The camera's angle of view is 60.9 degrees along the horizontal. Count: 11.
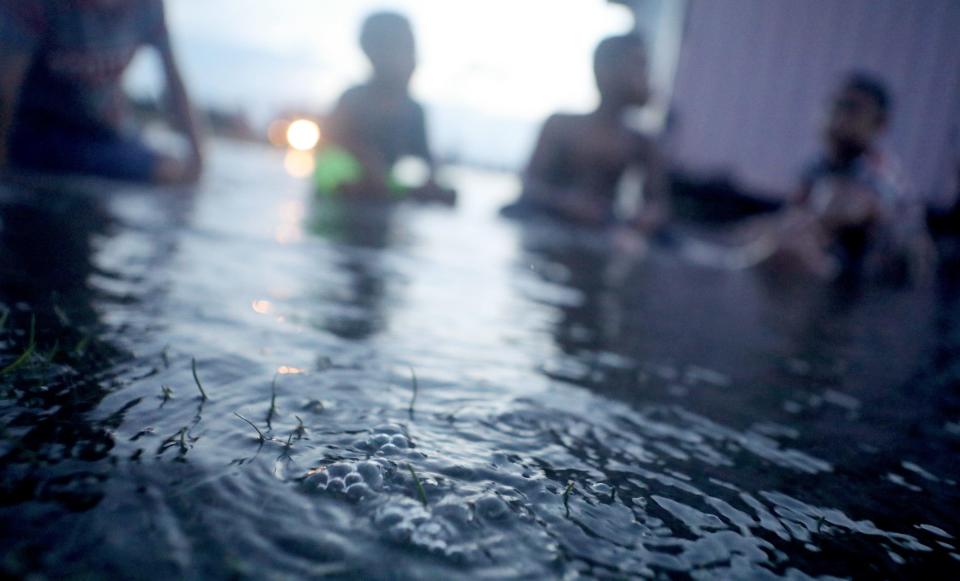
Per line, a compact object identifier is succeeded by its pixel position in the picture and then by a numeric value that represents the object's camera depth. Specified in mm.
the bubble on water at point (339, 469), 416
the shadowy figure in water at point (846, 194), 2220
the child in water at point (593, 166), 2232
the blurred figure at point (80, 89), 1539
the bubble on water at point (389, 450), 464
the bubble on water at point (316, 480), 398
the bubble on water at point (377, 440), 475
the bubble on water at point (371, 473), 414
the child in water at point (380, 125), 2014
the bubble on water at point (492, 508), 400
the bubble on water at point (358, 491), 395
